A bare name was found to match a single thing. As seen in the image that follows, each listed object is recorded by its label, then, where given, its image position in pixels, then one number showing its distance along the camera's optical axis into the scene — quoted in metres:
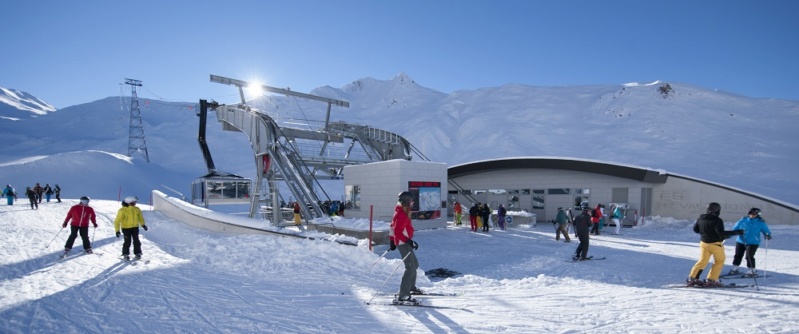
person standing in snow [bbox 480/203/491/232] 17.84
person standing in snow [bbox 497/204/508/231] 18.56
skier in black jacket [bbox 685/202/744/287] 6.42
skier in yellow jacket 9.09
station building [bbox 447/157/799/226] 18.23
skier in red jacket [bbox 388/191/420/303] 5.61
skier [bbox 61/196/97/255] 9.45
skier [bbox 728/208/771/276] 7.84
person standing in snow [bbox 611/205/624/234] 16.72
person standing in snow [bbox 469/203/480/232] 17.98
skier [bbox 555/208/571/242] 14.05
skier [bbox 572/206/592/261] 10.21
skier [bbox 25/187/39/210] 20.82
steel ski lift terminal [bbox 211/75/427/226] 18.64
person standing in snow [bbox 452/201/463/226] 20.44
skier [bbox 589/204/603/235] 16.53
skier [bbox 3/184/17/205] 23.59
